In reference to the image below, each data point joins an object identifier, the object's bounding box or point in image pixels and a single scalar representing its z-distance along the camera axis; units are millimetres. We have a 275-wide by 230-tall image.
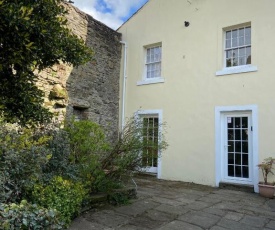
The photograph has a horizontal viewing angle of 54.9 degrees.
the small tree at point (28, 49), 3119
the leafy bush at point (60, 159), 4648
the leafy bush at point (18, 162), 3516
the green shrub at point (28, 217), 2457
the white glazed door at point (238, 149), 7367
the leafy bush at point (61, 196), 3850
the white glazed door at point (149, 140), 5414
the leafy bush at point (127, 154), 5129
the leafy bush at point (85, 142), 5152
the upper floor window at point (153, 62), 9469
